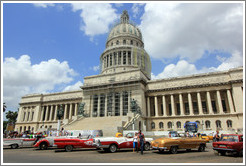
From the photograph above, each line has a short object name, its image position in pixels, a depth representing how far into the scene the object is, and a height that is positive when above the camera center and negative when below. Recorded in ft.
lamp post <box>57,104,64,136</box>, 120.37 +9.74
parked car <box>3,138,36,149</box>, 61.42 -5.13
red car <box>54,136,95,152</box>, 50.83 -4.51
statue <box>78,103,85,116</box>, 152.66 +15.84
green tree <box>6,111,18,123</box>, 254.68 +19.09
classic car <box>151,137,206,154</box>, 42.80 -4.07
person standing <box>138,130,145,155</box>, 42.26 -2.54
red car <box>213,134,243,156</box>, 37.29 -3.72
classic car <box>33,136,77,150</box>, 55.55 -4.82
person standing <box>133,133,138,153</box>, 46.54 -3.66
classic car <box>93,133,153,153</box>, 45.98 -4.06
